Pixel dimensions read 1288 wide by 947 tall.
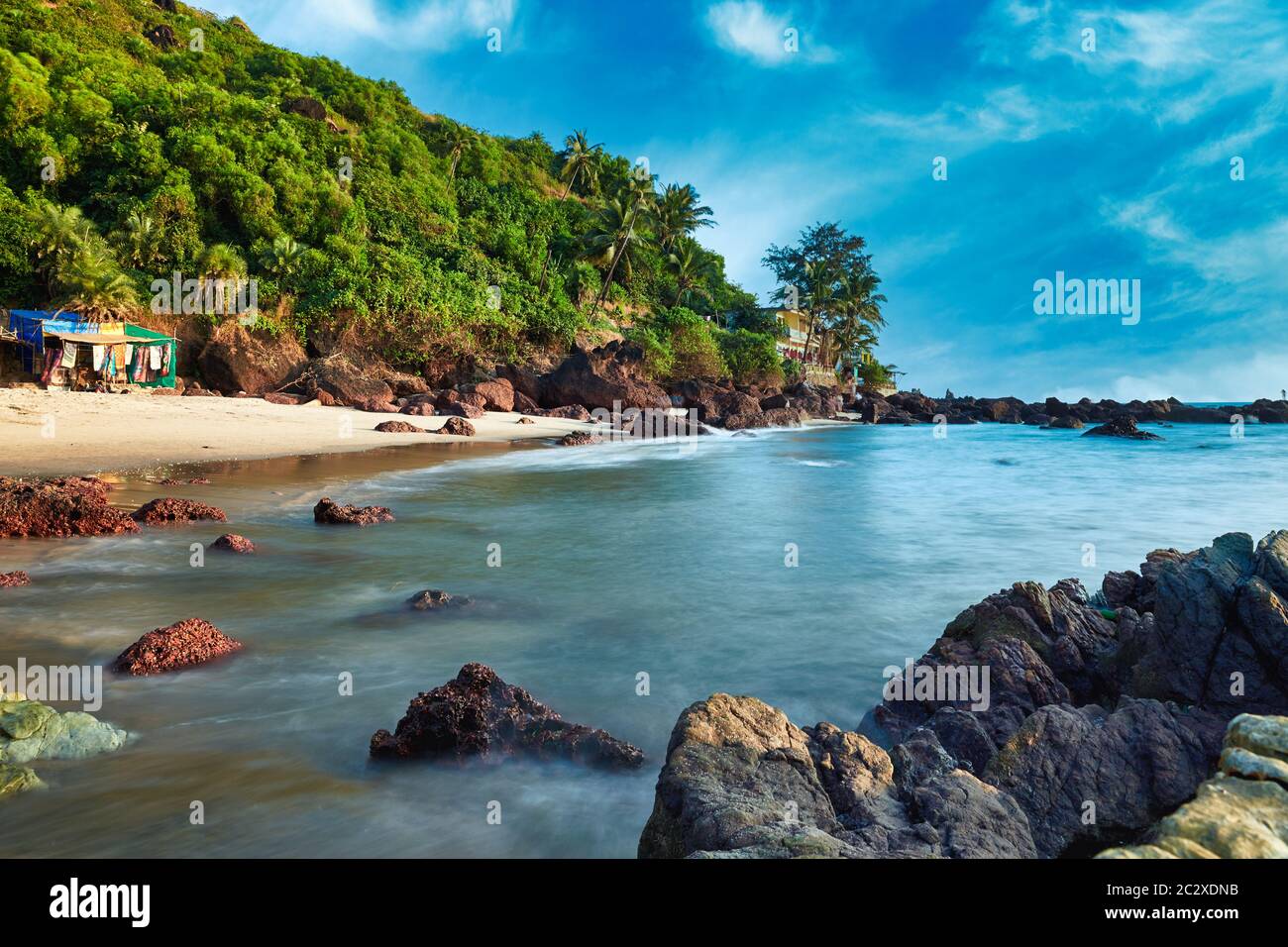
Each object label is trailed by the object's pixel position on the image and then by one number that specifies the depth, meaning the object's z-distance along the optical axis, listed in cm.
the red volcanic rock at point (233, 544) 796
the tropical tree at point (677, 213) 5575
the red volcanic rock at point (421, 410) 2697
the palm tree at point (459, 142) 5412
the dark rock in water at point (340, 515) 982
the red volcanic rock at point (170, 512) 907
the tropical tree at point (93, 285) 2472
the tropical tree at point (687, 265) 5472
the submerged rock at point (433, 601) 654
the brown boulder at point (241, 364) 2744
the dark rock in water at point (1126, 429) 4072
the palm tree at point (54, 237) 2658
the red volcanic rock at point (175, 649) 476
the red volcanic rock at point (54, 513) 829
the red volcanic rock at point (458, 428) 2391
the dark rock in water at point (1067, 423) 5591
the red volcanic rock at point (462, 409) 2758
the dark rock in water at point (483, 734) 386
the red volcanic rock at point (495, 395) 3027
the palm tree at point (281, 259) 3089
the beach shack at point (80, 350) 2394
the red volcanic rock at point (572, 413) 3316
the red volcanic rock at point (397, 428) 2259
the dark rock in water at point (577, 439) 2473
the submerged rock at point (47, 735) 356
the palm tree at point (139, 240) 2873
